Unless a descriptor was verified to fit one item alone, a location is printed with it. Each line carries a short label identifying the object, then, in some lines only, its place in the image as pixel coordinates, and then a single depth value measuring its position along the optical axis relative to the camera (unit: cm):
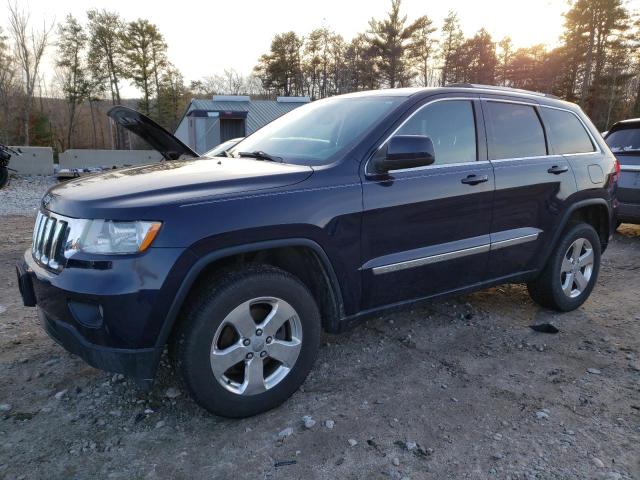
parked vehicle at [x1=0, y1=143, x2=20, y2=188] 888
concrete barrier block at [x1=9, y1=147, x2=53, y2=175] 1822
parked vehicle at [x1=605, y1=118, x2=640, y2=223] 654
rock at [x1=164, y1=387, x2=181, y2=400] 283
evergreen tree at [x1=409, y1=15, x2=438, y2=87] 3716
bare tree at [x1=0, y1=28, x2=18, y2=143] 3166
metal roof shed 2658
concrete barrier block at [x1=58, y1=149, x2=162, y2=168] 2120
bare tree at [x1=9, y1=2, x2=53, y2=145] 3209
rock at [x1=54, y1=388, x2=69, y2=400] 280
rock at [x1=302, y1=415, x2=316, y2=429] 256
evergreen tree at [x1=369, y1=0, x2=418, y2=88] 3662
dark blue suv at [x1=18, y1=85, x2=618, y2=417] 223
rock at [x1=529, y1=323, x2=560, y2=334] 385
